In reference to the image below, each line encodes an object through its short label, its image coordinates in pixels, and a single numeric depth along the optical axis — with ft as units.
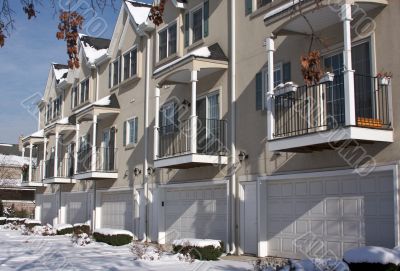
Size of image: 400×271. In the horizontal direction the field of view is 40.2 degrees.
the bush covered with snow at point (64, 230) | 87.48
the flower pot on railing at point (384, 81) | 38.63
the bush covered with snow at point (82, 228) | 81.00
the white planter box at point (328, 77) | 40.70
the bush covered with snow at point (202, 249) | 48.42
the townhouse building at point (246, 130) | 39.88
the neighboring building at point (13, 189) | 172.14
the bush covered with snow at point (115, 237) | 66.33
